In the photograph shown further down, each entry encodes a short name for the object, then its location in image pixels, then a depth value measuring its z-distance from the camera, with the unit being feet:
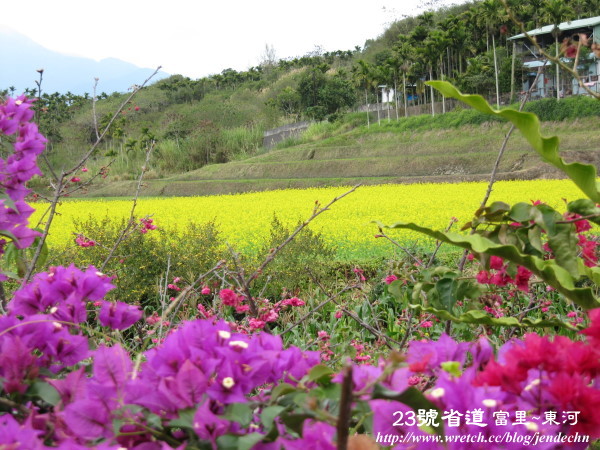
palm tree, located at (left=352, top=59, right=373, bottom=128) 112.47
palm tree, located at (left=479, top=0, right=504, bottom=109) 105.40
